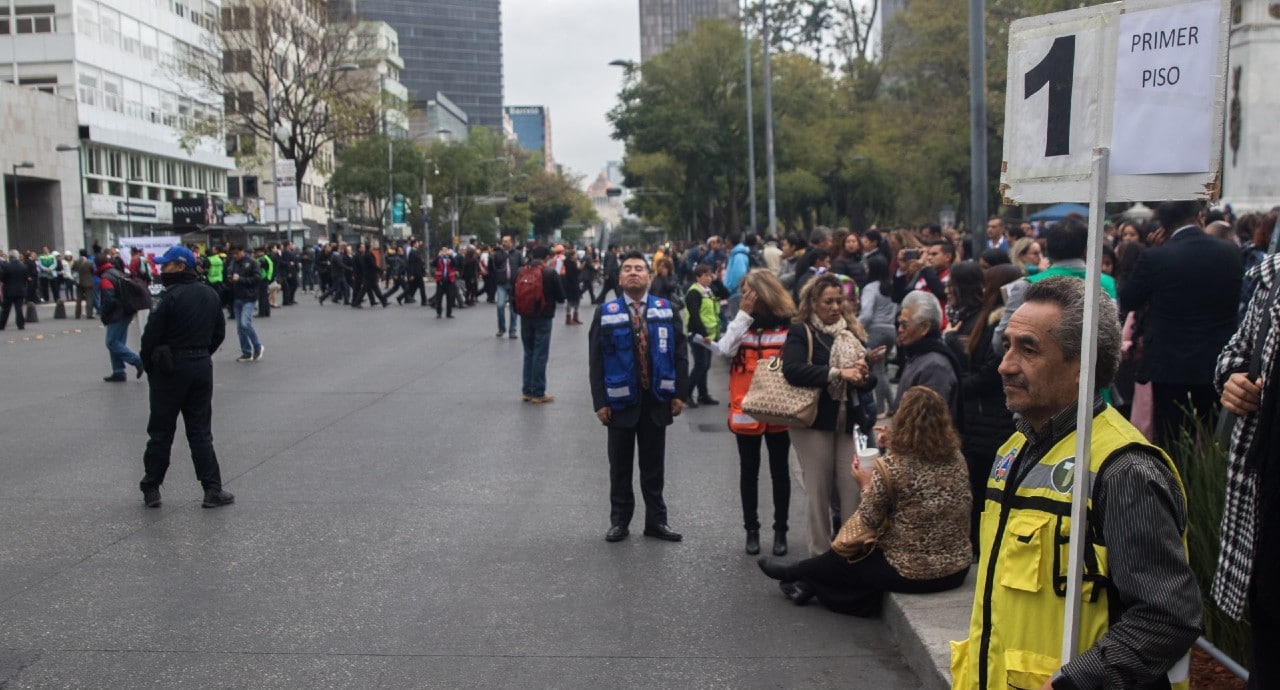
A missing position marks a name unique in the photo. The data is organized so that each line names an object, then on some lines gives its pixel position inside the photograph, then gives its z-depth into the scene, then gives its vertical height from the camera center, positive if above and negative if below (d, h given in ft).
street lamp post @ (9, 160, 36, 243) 164.54 +1.47
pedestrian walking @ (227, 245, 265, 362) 63.00 -4.58
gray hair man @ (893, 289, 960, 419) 21.52 -2.35
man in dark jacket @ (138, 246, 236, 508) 28.63 -3.79
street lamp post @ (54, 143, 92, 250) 176.45 +7.45
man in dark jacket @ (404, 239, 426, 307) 118.21 -4.93
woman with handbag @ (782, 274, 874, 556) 22.74 -3.13
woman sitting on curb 19.70 -4.79
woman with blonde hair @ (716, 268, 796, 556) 24.56 -3.13
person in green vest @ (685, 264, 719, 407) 42.42 -3.15
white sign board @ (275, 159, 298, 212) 140.26 +3.37
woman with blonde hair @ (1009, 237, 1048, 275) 32.32 -1.00
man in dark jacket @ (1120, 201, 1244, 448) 23.75 -1.83
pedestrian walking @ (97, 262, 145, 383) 51.49 -4.41
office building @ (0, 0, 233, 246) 185.26 +19.93
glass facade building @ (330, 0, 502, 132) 182.63 +32.12
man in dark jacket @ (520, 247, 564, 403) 47.32 -4.63
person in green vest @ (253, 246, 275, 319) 101.24 -5.47
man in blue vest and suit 25.73 -3.59
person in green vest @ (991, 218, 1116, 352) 23.03 -0.67
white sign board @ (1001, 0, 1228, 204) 9.23 +0.88
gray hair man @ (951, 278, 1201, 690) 8.32 -2.25
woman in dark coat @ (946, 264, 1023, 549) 21.33 -3.11
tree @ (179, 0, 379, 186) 174.29 +20.14
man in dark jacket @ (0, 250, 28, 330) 89.56 -4.80
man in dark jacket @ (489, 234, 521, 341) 77.58 -3.58
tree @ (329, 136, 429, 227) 240.73 +9.23
